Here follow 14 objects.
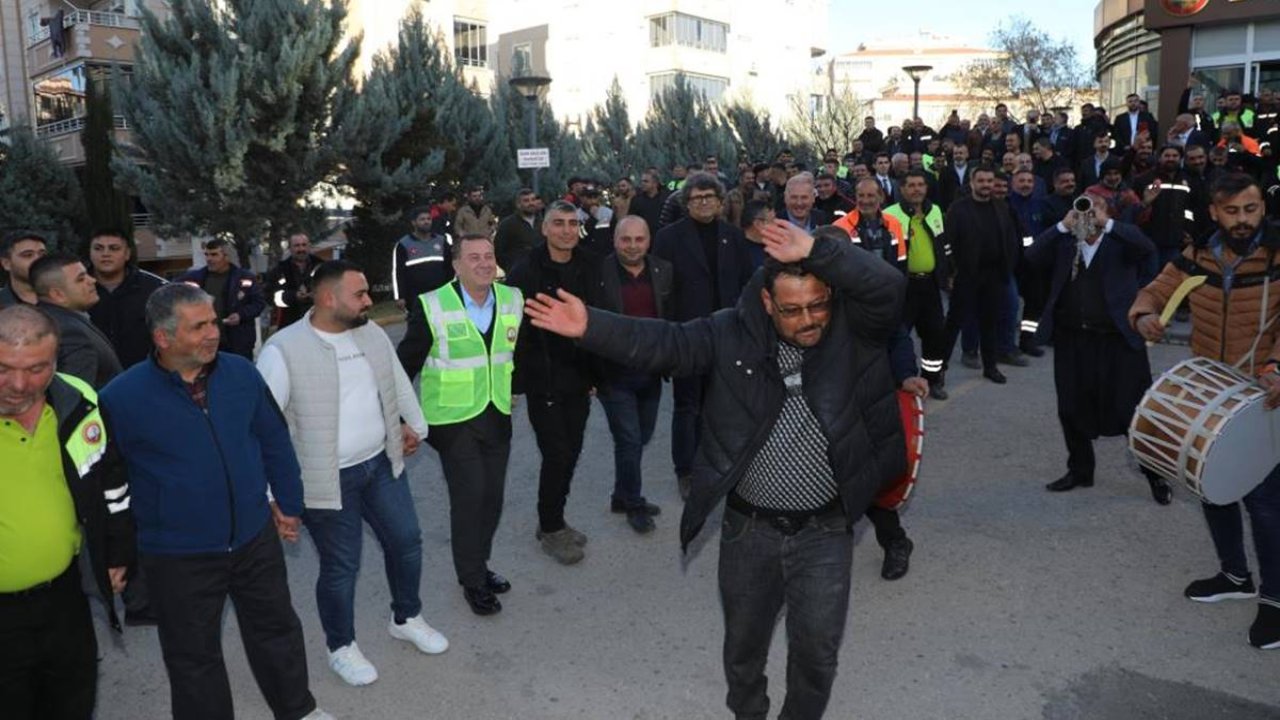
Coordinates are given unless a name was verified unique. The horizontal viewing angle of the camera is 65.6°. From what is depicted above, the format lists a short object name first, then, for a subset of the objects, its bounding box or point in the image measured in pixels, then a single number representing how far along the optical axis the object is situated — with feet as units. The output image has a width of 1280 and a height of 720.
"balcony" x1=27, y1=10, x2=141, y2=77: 109.50
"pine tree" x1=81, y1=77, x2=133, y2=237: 91.15
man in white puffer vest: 13.82
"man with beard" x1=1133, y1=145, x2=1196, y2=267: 36.70
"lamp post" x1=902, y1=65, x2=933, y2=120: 70.23
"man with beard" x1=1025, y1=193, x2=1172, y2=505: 21.45
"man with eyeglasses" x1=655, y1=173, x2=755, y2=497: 22.34
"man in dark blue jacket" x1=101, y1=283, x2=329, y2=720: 11.35
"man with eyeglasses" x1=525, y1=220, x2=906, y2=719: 11.33
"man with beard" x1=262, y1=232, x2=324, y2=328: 33.68
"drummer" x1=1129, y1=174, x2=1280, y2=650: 15.12
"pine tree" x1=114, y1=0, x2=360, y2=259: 58.34
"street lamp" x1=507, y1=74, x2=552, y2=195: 59.47
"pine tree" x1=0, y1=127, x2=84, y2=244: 83.30
